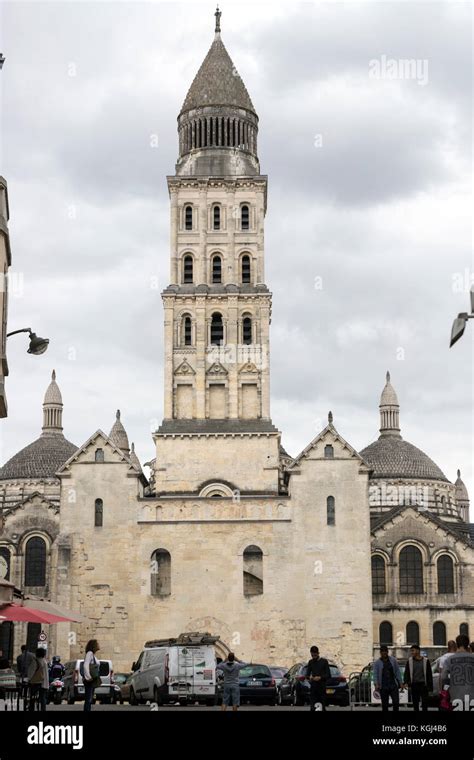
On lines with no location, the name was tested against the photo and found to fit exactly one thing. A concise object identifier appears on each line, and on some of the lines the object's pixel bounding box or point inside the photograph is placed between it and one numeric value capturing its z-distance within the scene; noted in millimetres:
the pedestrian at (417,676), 23250
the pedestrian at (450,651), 18609
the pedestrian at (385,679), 24031
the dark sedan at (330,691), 34938
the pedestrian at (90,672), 24047
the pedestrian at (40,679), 23953
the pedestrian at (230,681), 26938
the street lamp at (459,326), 20812
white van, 34094
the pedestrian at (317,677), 24125
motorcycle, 37734
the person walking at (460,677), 17969
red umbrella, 27505
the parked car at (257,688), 36438
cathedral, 60031
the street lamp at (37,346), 24964
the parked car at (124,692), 37894
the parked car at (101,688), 40406
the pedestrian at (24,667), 24359
